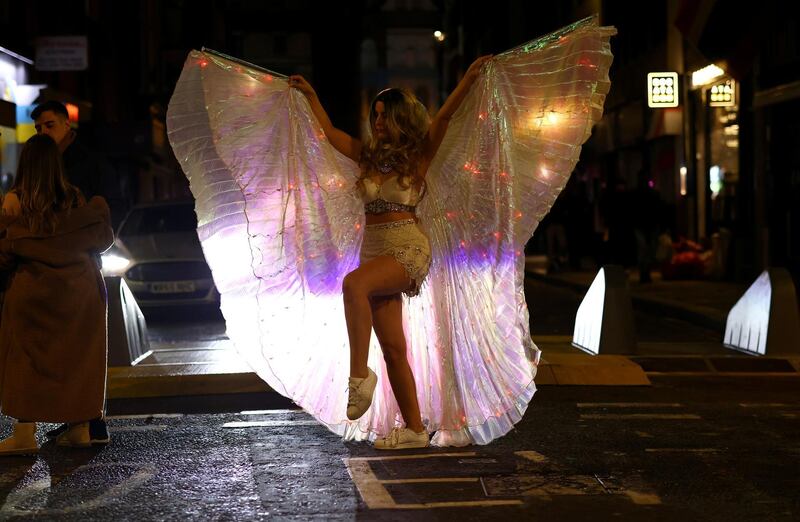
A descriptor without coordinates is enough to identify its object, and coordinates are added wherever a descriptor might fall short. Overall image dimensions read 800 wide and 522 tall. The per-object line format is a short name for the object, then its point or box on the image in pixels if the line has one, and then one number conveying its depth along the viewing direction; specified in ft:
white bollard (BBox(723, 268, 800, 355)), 34.71
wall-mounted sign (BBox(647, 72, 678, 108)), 65.00
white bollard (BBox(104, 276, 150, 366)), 32.09
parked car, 50.26
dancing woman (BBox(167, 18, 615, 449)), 20.92
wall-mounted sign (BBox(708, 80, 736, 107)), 75.46
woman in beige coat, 21.42
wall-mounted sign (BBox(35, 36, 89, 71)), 77.97
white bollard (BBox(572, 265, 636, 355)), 34.35
